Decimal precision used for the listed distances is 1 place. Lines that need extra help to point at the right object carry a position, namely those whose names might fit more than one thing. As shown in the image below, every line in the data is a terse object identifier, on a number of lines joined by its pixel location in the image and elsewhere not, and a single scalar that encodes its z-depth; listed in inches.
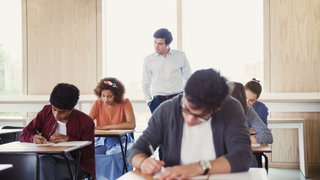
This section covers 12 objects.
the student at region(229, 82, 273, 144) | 123.7
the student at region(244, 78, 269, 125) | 162.1
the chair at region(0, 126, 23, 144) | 177.9
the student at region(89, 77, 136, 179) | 194.4
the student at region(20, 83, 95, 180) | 131.5
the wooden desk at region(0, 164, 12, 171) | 84.9
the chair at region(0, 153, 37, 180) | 109.0
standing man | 208.7
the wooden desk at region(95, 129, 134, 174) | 166.4
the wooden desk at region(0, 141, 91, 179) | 115.8
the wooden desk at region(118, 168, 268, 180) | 78.0
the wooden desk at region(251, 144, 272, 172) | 117.0
